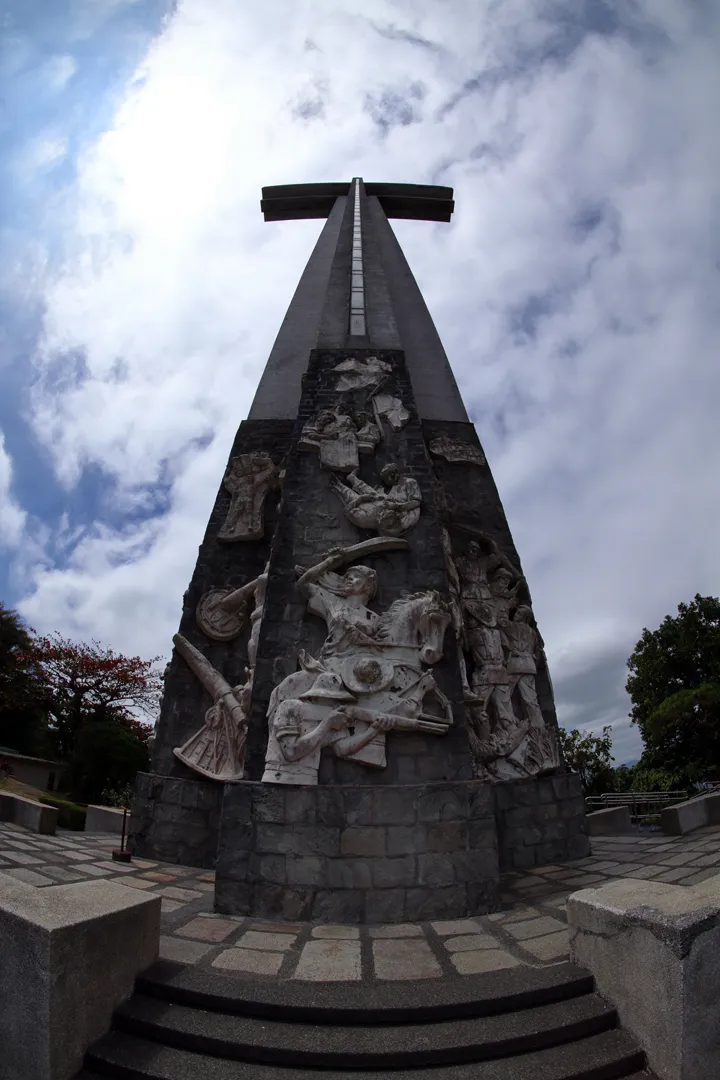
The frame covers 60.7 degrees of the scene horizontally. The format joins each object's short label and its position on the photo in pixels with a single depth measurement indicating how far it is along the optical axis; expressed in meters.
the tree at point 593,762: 17.20
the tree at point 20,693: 15.81
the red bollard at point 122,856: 6.11
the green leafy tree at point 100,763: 13.41
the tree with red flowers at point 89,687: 16.53
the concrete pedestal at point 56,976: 2.46
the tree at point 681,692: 15.95
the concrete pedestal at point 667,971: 2.36
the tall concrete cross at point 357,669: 4.52
